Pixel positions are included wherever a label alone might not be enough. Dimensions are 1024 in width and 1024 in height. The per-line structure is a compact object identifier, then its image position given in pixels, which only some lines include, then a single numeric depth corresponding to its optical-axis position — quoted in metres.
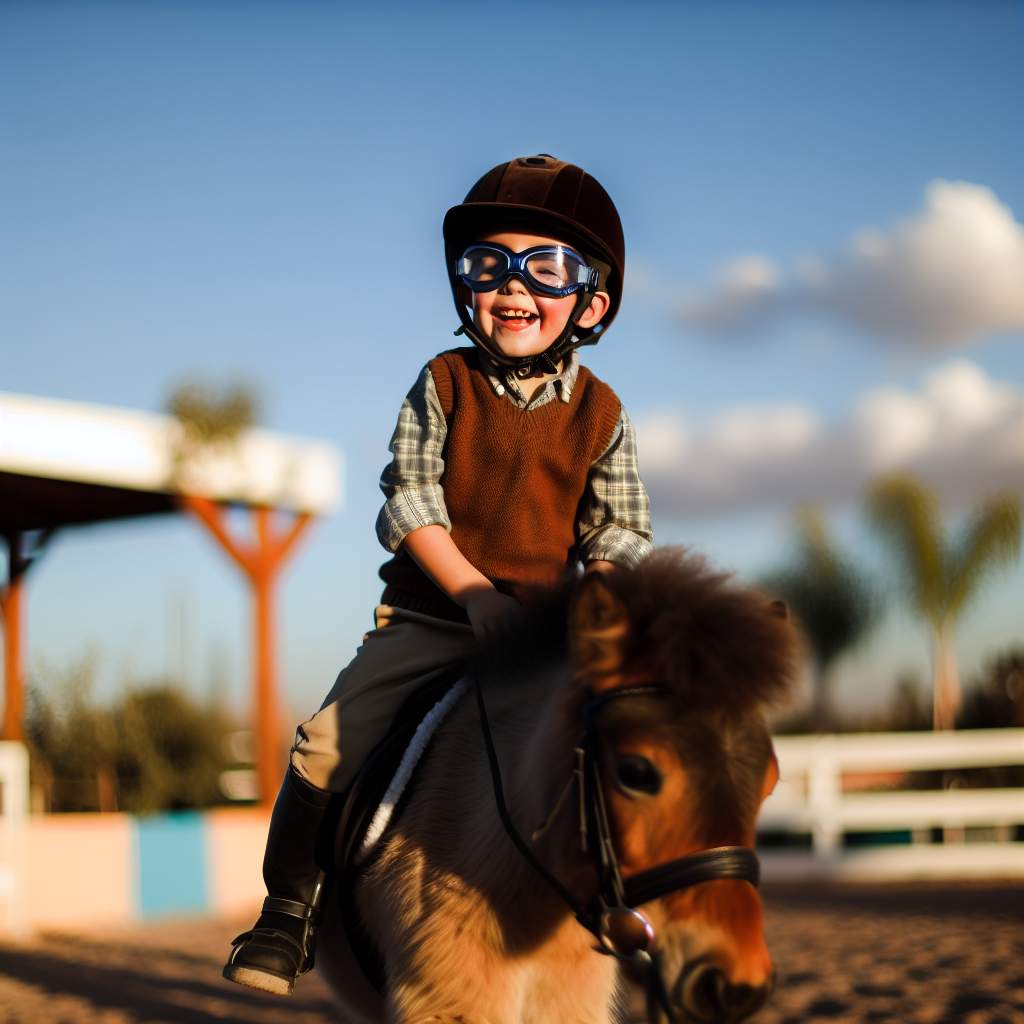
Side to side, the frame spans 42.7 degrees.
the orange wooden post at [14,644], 15.42
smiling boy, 3.08
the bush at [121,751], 15.95
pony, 2.12
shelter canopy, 13.07
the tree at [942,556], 24.84
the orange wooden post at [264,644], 14.79
